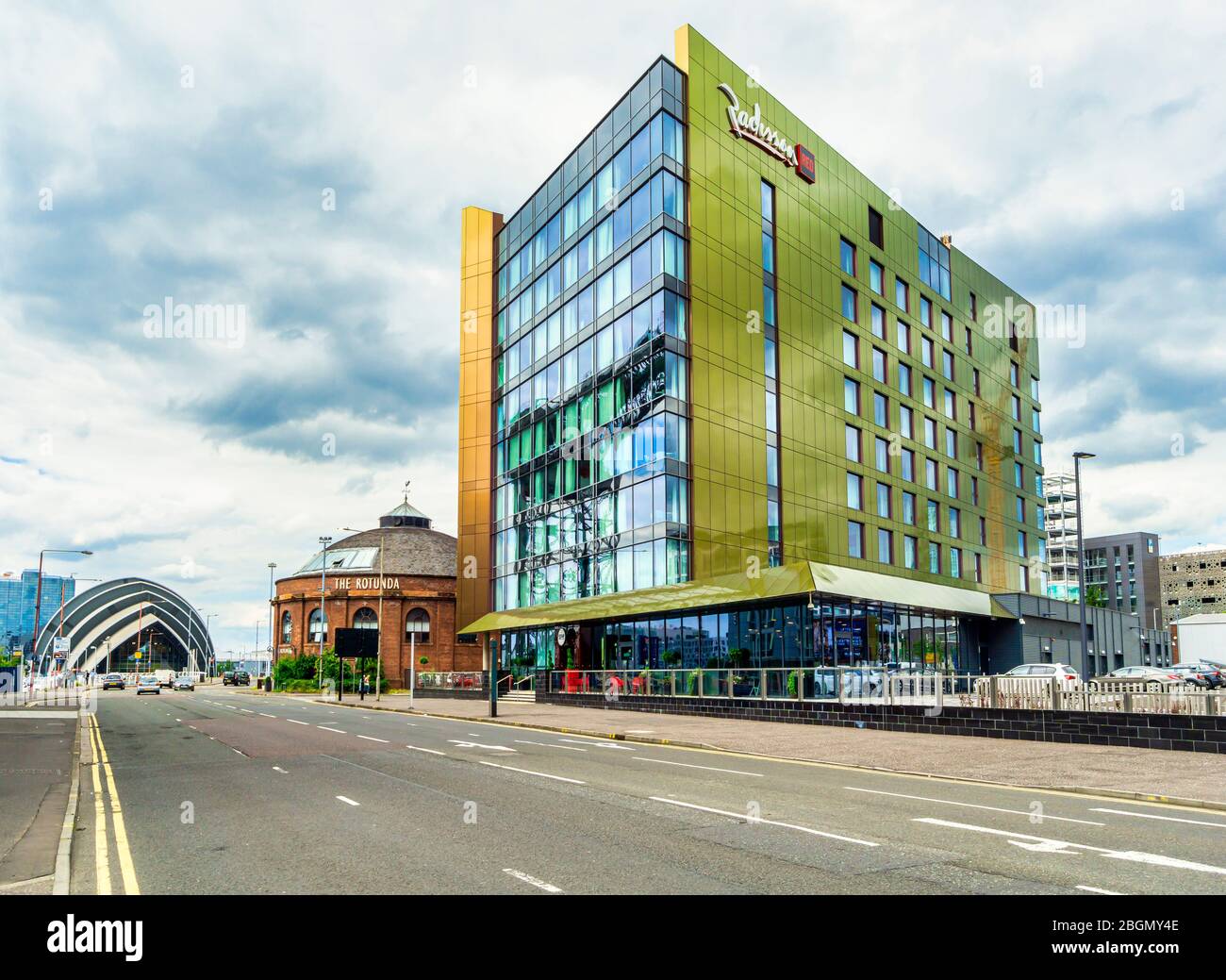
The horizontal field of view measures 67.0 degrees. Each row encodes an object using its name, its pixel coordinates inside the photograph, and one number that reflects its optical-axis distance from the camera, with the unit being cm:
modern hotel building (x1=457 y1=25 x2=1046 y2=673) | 4362
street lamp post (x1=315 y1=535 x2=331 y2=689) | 6770
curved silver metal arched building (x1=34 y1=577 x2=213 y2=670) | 14675
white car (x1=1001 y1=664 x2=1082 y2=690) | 3586
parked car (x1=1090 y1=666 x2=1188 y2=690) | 4727
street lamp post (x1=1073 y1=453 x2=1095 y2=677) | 3853
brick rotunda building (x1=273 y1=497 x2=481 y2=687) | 8544
